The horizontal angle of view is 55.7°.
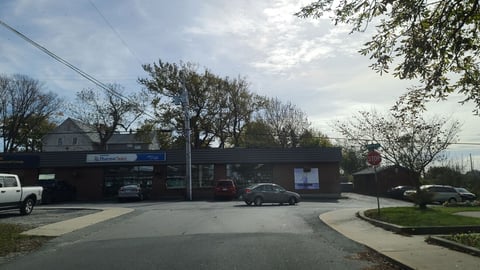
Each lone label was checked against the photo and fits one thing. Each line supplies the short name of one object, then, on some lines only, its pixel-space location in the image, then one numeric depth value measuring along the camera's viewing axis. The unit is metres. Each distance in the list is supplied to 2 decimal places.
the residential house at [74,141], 70.94
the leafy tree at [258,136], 61.97
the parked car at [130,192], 35.41
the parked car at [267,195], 28.77
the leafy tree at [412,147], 22.50
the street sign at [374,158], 18.44
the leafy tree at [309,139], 64.06
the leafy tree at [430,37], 9.30
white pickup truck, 19.48
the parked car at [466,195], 37.00
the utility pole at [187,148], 36.31
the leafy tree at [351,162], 81.88
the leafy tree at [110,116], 62.56
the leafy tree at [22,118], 60.91
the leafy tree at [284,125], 63.94
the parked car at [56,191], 35.34
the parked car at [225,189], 36.00
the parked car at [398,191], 42.34
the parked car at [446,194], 35.44
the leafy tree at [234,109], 56.22
